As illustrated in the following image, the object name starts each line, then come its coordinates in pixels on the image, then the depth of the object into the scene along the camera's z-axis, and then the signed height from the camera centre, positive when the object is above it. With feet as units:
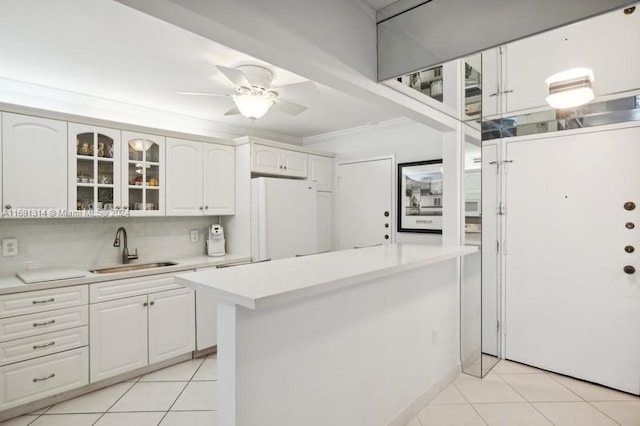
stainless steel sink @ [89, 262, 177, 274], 9.98 -1.62
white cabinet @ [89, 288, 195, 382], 8.67 -3.15
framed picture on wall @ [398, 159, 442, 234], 11.91 +0.61
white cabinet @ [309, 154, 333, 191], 14.39 +1.79
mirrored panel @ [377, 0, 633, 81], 4.64 +2.80
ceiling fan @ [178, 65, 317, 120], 7.61 +2.86
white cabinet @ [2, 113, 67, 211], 8.11 +1.27
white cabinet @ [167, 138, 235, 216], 11.01 +1.20
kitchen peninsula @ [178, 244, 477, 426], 4.42 -2.00
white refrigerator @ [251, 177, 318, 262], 11.92 -0.15
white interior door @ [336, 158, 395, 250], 13.33 +0.42
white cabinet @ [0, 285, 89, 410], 7.47 -2.93
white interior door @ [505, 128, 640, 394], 8.21 -1.11
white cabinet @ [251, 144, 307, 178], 12.28 +1.97
